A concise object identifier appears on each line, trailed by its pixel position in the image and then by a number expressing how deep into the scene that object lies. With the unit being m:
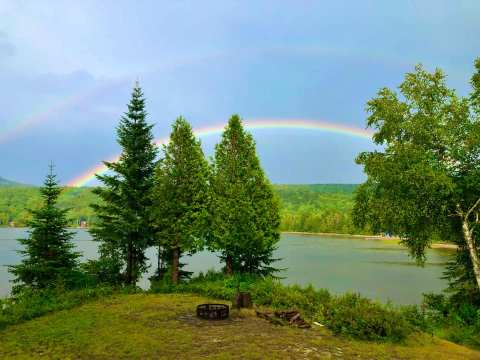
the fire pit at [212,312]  16.34
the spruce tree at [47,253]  23.41
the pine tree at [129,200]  25.12
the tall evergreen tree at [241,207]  25.48
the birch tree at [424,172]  17.97
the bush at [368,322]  14.17
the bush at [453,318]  15.70
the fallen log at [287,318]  15.42
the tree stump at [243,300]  18.17
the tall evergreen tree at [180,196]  24.88
